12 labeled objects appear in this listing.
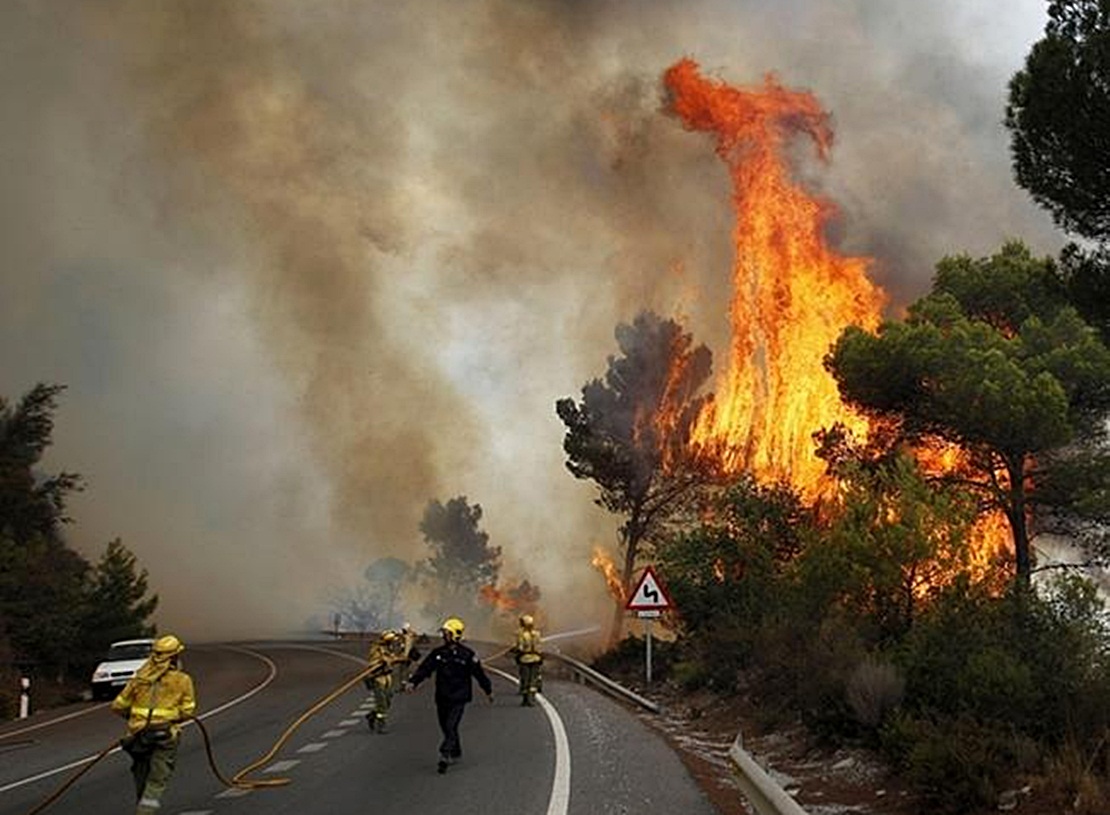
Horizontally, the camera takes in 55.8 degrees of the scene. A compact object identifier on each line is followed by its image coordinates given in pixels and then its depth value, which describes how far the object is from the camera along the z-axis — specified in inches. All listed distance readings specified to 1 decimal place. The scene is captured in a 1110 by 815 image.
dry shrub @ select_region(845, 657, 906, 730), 462.0
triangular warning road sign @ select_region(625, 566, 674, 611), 778.8
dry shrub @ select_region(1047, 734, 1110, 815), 292.0
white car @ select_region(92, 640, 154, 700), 985.5
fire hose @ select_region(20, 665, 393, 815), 394.6
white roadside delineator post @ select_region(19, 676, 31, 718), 855.7
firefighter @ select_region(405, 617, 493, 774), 447.8
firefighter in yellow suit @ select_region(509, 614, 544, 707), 744.3
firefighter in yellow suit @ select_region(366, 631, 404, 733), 608.4
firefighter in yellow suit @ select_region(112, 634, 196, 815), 314.5
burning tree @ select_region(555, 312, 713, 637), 1759.4
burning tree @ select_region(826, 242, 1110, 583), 999.0
